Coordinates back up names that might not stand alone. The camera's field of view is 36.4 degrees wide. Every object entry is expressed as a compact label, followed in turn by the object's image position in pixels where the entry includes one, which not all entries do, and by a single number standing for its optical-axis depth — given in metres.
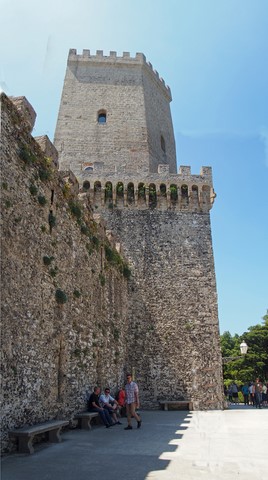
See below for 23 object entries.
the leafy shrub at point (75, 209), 10.94
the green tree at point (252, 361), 30.97
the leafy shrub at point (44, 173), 8.99
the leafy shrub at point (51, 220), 9.32
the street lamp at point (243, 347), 18.00
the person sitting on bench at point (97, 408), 10.45
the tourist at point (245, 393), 21.56
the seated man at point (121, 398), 12.85
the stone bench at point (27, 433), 6.57
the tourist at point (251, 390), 20.16
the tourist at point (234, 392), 23.69
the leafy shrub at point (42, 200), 8.70
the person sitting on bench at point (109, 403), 10.88
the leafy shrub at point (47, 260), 8.73
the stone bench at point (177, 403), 16.58
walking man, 10.00
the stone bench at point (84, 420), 9.75
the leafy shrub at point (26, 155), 8.06
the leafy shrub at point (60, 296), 9.23
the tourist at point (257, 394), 17.92
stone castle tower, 17.58
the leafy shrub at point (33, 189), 8.34
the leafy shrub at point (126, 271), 18.11
